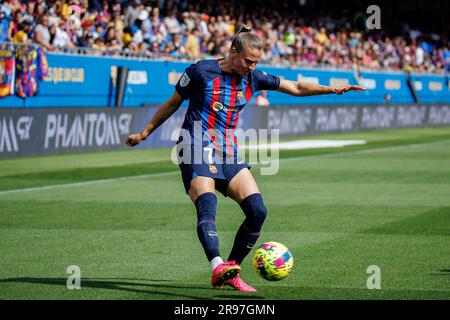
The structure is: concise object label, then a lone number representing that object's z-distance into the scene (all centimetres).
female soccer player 1577
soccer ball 1577
